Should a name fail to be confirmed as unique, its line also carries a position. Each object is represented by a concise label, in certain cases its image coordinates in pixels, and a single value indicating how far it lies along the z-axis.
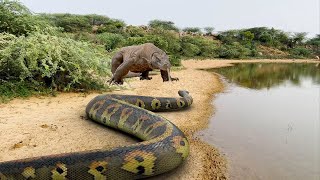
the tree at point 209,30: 41.19
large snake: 2.43
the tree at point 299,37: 38.05
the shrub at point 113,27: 28.93
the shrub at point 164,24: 37.24
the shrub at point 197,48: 24.10
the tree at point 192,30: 41.54
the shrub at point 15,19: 7.20
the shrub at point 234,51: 27.04
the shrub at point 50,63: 5.93
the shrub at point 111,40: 18.40
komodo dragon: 6.47
